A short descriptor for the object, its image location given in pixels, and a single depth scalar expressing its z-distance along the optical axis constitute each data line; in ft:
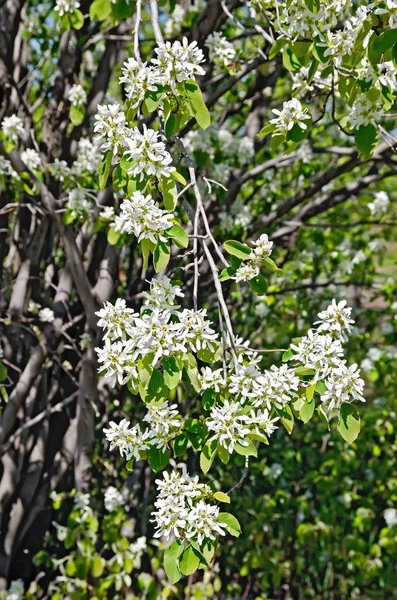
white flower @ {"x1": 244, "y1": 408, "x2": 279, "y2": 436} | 4.63
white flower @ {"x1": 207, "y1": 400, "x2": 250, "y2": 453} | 4.57
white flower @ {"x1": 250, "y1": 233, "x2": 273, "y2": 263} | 4.79
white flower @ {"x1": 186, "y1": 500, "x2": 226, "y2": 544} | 4.52
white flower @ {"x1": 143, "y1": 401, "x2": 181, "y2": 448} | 4.68
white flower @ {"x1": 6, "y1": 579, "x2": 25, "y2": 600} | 6.88
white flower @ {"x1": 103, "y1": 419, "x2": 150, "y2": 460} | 4.70
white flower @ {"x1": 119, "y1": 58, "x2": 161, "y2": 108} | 4.72
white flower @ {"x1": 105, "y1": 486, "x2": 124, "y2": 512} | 7.33
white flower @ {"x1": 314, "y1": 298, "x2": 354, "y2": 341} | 4.76
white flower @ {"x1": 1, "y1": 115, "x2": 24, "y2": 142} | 6.50
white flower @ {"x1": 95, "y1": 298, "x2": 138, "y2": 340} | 4.60
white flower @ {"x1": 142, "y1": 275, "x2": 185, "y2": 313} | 4.60
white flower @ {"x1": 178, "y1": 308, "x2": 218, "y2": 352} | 4.57
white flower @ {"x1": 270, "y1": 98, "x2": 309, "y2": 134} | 5.19
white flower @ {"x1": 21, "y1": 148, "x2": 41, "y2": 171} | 6.61
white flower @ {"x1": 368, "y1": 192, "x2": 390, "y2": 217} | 7.98
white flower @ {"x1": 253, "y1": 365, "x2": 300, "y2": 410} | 4.64
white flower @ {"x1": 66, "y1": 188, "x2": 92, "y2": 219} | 6.46
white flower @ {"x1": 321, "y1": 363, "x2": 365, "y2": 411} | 4.63
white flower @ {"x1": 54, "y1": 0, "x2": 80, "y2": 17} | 6.45
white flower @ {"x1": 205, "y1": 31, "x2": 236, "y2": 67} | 6.59
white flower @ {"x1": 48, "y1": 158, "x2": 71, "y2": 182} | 6.65
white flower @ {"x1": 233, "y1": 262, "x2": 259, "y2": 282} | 4.81
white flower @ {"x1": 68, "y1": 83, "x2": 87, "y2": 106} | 6.80
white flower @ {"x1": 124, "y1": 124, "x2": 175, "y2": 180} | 4.60
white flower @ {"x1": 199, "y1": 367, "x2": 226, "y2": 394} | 4.68
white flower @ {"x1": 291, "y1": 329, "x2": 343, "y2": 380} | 4.66
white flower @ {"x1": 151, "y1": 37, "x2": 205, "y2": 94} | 4.71
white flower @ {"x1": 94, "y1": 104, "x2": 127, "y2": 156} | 4.70
